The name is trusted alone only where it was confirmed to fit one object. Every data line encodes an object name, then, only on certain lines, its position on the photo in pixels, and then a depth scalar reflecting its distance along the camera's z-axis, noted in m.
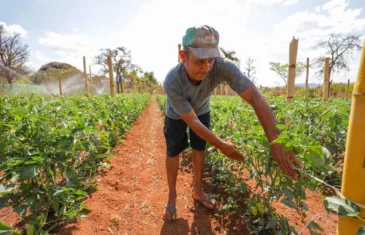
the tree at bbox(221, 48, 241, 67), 40.31
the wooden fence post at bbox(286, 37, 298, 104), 3.78
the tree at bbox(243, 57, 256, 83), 47.94
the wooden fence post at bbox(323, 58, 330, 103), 6.89
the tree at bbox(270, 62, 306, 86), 36.51
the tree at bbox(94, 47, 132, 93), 46.19
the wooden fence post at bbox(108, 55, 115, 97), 8.33
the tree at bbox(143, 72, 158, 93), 52.51
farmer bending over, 1.61
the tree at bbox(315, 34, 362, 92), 22.28
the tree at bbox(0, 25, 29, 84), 29.78
